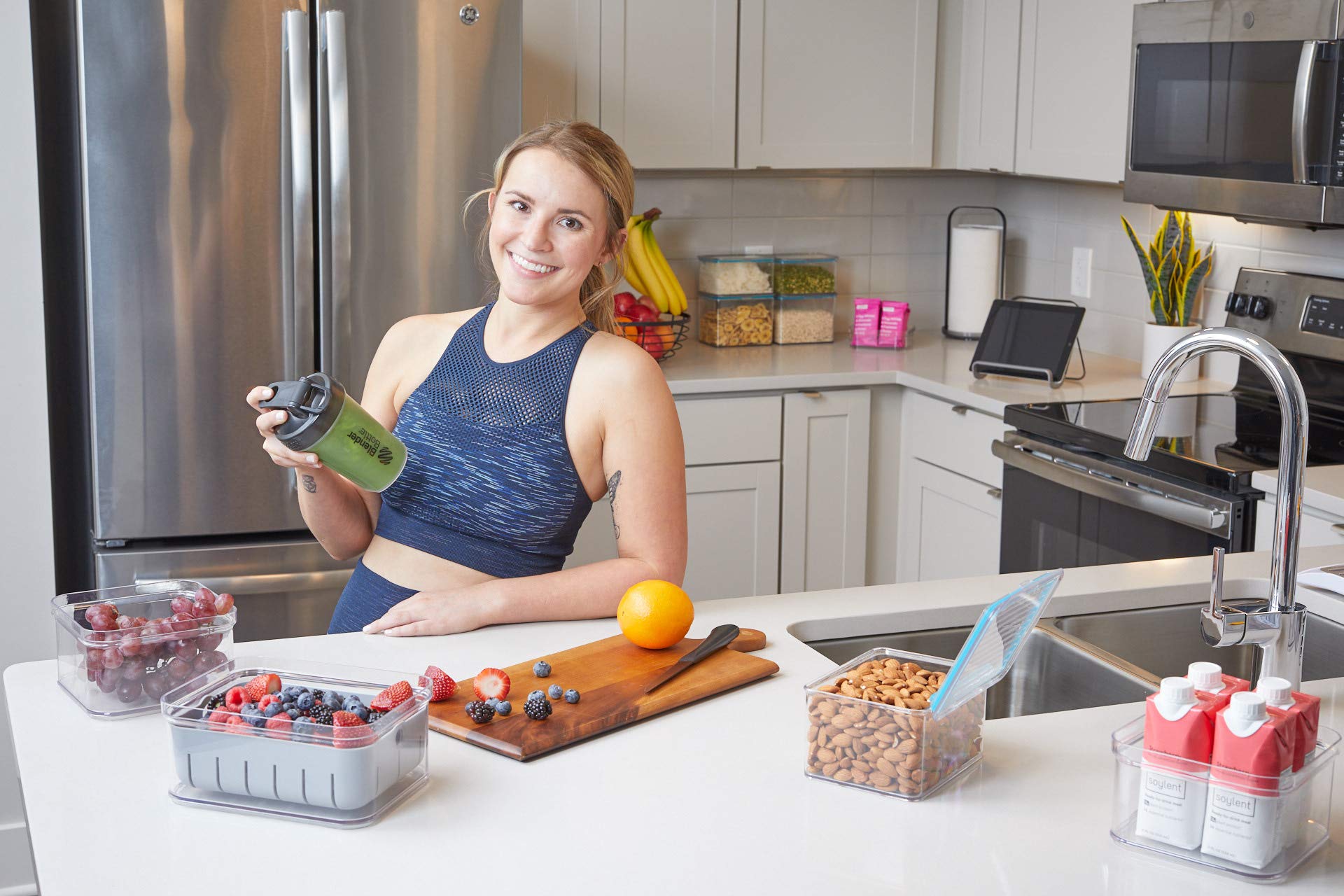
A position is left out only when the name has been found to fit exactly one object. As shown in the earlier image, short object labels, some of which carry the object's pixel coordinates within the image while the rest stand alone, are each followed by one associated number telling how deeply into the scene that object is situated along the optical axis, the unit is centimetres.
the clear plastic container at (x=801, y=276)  391
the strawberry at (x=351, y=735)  111
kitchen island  105
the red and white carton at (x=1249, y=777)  104
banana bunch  362
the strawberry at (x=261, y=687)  119
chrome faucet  114
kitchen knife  142
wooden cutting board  128
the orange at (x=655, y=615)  149
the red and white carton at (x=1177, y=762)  107
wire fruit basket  352
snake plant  332
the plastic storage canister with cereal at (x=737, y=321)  384
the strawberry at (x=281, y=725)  112
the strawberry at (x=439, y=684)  134
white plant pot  330
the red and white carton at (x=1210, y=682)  111
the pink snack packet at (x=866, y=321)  385
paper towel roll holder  425
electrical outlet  387
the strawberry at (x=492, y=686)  133
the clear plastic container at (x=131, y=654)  132
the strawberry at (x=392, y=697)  117
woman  175
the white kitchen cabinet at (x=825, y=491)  351
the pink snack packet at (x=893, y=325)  383
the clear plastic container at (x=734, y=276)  385
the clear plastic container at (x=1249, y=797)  106
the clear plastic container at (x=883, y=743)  118
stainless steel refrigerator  269
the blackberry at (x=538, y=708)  130
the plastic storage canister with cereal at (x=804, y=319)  391
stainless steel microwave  254
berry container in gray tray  111
